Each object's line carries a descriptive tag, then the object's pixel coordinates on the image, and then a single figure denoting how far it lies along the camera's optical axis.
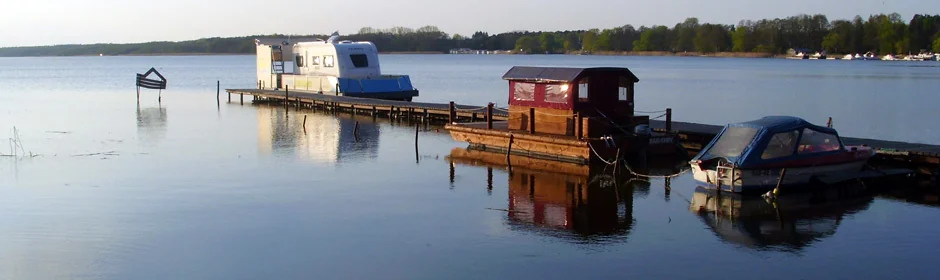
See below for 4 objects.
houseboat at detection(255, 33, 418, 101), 44.78
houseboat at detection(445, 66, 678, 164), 23.72
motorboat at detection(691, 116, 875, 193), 19.75
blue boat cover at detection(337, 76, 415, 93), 44.88
